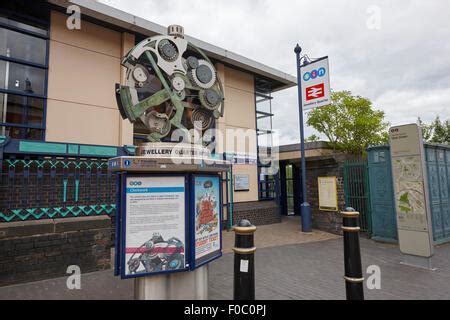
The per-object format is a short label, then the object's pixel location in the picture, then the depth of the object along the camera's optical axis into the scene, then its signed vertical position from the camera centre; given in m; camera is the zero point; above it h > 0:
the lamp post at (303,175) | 9.39 +0.27
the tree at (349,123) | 12.79 +2.83
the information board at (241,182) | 11.26 +0.09
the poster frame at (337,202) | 9.19 -0.67
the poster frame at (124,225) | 3.10 -0.46
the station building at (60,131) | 4.97 +1.61
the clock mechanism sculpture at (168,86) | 3.78 +1.46
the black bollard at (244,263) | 2.68 -0.78
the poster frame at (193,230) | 3.35 -0.56
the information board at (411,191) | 5.39 -0.20
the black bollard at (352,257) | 3.16 -0.88
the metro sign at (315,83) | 8.95 +3.36
